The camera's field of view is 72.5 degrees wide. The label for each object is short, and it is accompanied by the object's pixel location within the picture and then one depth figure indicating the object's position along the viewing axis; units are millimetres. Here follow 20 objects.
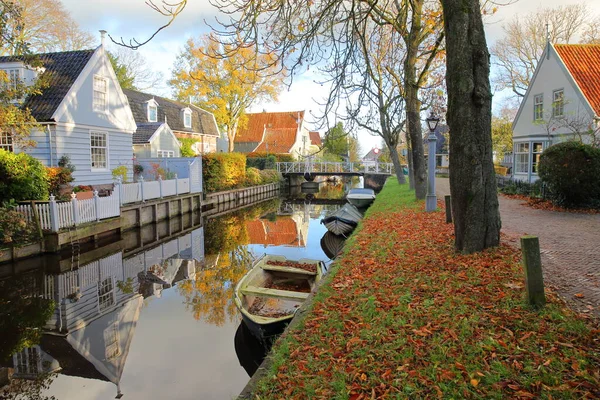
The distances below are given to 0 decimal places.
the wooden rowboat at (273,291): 6898
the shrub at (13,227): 12203
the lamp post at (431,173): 14164
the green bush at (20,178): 13289
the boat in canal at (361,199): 23797
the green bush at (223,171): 28312
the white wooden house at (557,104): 19188
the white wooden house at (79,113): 17734
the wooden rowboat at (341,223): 17484
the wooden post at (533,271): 4956
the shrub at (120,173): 20766
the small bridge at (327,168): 43409
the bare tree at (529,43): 34100
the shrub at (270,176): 39381
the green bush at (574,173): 13078
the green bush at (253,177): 35531
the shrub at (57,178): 15586
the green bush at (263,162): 45406
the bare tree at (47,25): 29288
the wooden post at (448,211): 11148
